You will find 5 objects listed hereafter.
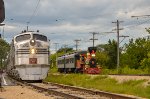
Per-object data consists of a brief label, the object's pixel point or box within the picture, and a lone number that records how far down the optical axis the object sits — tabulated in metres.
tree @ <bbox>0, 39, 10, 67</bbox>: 99.12
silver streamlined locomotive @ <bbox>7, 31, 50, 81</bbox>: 28.00
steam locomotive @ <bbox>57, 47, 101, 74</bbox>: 43.19
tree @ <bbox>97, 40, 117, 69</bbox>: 75.90
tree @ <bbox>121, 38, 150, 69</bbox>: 63.25
